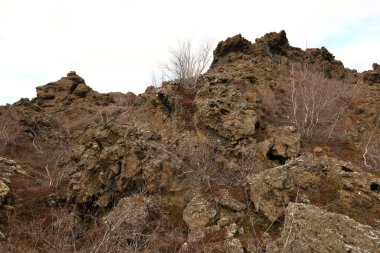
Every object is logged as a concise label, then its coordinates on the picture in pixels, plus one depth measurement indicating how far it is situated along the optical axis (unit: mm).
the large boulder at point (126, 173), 16703
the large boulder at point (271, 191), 13469
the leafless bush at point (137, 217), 14539
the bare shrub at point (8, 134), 36897
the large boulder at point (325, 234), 9476
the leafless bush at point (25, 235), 13170
